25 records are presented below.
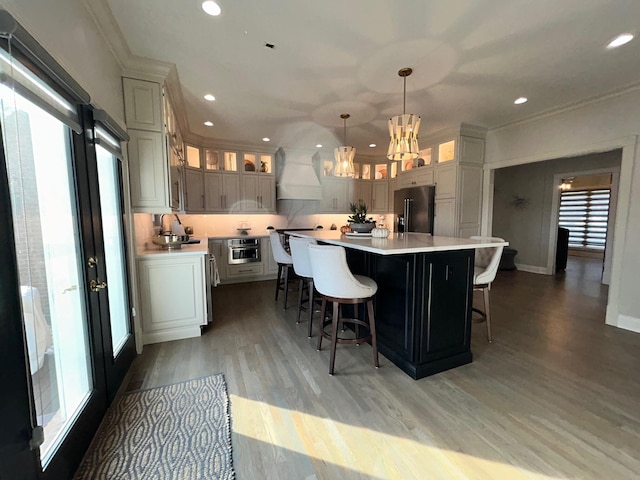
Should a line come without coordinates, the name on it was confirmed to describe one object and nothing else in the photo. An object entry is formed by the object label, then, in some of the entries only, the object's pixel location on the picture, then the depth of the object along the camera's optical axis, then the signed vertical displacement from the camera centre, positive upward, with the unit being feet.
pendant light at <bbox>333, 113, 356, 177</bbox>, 12.20 +2.43
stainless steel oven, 16.98 -2.28
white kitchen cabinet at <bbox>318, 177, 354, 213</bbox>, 20.34 +1.49
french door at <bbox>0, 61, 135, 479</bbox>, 3.20 -1.18
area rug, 4.42 -4.21
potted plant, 10.29 -0.34
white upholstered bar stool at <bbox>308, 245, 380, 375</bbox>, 6.72 -1.87
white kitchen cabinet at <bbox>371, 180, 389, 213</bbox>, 21.65 +1.39
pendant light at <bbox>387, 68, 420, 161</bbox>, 9.00 +2.67
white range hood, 18.52 +2.53
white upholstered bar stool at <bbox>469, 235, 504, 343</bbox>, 8.53 -1.95
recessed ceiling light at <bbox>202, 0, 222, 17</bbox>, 5.99 +4.73
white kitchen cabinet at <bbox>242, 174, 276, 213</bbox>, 17.78 +1.43
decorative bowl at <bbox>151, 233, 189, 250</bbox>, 9.79 -0.98
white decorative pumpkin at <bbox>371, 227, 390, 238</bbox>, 9.05 -0.64
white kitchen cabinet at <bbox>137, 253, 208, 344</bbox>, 8.68 -2.68
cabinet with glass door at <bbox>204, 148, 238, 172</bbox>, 16.96 +3.51
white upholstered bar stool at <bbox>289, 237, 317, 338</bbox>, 9.27 -1.62
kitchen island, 6.85 -2.36
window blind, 28.32 -0.39
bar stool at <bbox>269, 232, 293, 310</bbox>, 12.07 -1.82
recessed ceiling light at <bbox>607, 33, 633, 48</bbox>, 7.15 +4.73
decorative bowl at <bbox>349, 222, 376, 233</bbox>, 10.26 -0.49
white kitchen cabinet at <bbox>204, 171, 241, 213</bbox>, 16.83 +1.46
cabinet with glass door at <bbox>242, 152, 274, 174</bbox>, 17.89 +3.55
